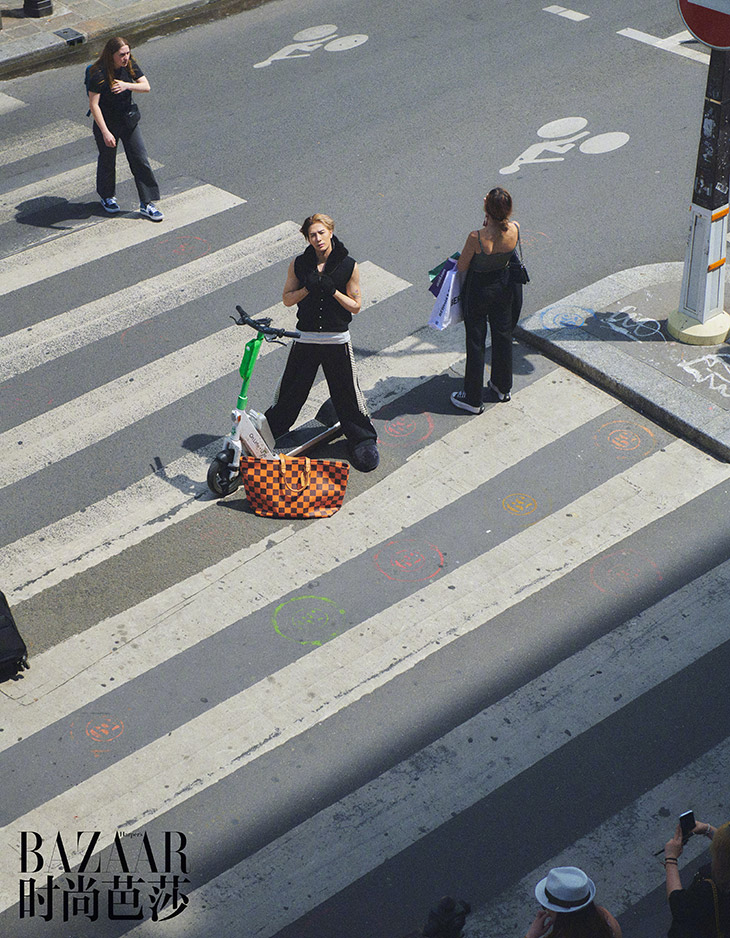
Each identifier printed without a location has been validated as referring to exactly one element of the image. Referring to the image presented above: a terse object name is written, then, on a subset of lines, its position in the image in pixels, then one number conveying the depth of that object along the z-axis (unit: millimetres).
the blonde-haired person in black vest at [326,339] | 7559
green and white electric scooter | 7705
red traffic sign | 7938
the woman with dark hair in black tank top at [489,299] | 7984
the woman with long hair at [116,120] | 10602
